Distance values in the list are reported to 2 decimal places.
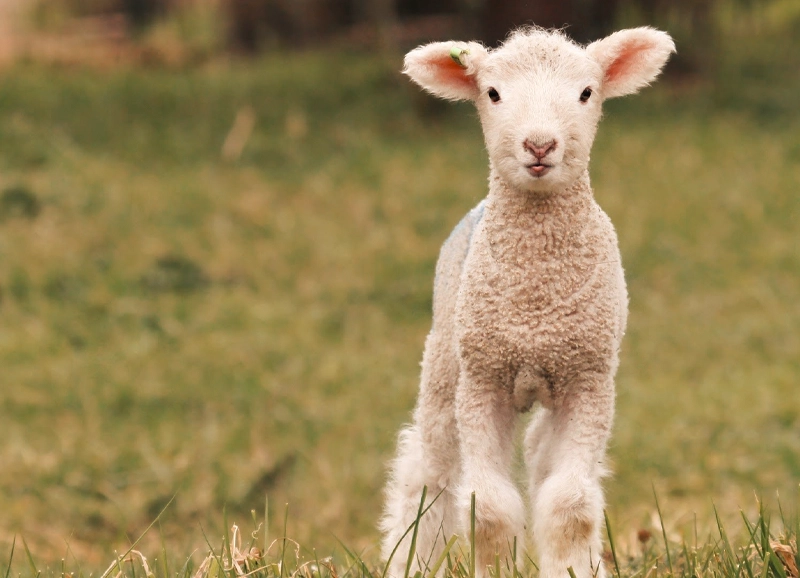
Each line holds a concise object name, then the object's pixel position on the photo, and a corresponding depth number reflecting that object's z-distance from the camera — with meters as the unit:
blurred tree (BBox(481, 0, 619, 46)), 23.98
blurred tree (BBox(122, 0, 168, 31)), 33.31
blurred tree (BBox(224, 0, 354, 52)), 31.53
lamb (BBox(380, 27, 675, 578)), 5.90
